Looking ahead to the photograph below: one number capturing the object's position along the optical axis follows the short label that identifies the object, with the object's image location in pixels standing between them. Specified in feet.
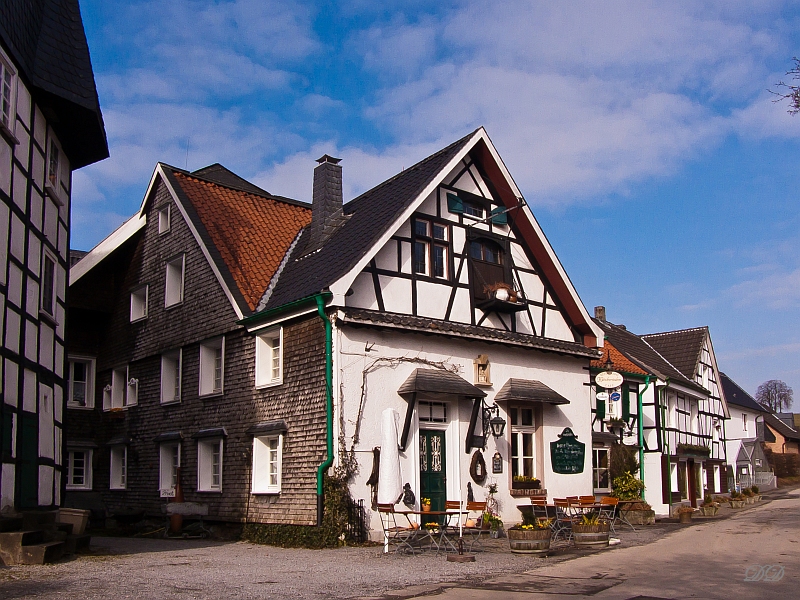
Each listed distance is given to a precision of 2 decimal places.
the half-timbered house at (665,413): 85.41
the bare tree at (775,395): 342.64
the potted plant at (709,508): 90.53
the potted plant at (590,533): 52.01
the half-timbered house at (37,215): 47.39
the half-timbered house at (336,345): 56.39
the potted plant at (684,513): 80.48
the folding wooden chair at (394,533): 49.90
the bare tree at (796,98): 26.45
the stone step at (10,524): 44.37
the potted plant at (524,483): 64.49
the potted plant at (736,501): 107.14
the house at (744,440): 159.02
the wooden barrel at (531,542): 48.21
